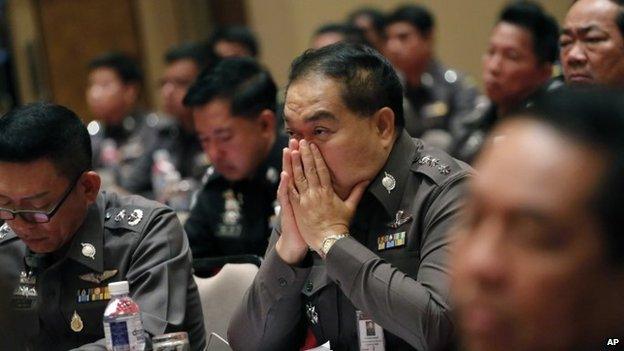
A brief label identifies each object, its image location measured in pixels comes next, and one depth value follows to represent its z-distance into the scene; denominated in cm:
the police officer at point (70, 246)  522
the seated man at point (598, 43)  649
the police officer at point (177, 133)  1187
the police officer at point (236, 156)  754
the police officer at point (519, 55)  894
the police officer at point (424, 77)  1266
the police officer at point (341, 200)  472
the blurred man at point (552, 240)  203
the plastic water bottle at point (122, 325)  455
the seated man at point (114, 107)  1400
